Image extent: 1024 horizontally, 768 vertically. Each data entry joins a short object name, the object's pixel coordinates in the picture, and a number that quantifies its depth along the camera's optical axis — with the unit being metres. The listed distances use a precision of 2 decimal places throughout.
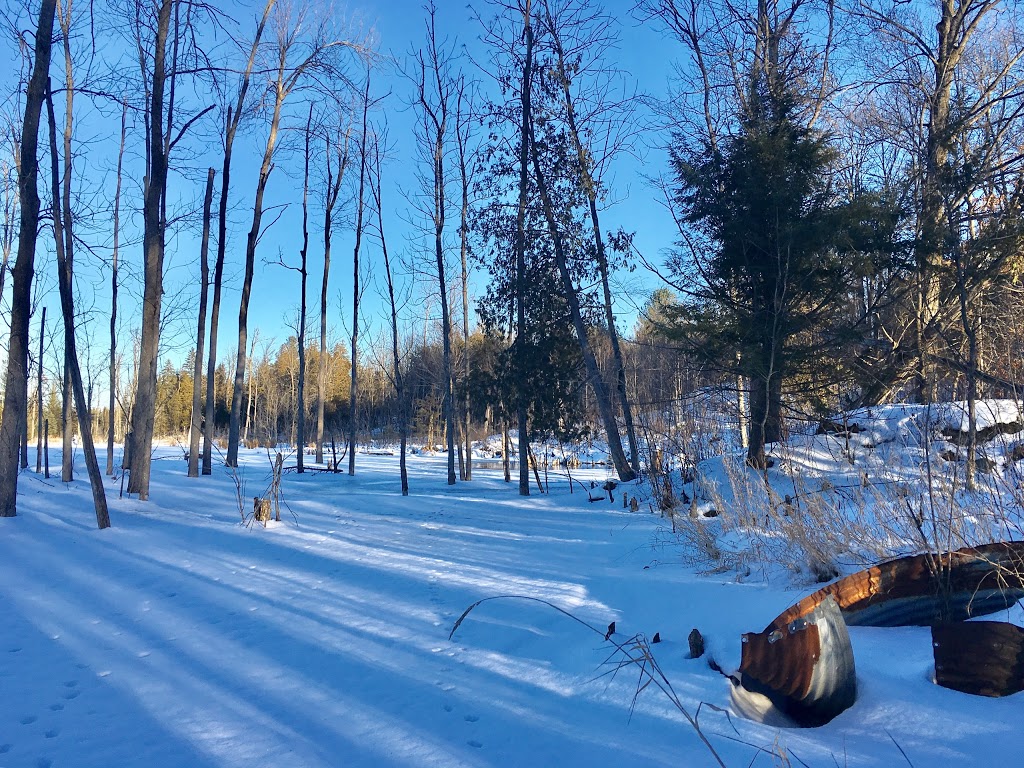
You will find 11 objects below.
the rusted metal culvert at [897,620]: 2.47
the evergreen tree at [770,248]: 9.03
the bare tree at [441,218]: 16.33
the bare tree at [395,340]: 13.41
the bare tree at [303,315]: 18.61
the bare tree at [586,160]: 14.35
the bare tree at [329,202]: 20.39
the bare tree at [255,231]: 16.61
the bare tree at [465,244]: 16.69
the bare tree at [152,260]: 9.73
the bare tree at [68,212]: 8.89
